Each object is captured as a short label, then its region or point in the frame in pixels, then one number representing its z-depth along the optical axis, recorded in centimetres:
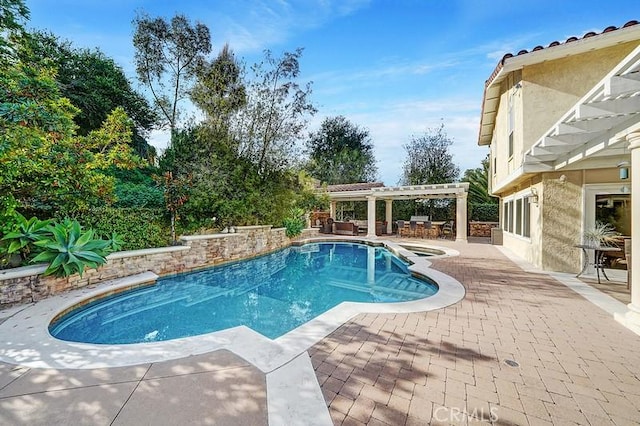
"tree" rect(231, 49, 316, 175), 1463
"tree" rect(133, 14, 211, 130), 1240
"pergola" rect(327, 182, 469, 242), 1734
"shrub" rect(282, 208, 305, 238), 1806
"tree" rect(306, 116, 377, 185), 3884
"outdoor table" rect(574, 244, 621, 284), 719
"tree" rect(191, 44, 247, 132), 1348
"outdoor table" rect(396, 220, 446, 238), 1980
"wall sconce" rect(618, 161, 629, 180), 706
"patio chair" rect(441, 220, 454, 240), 2035
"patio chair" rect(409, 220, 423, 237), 2005
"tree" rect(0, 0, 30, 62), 912
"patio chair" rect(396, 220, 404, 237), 2075
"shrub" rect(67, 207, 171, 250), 868
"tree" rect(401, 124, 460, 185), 2816
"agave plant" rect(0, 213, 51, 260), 639
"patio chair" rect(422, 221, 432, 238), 1980
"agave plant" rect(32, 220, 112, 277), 667
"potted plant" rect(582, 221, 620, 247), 787
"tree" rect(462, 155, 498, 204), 2256
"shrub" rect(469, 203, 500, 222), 2180
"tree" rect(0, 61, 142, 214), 639
